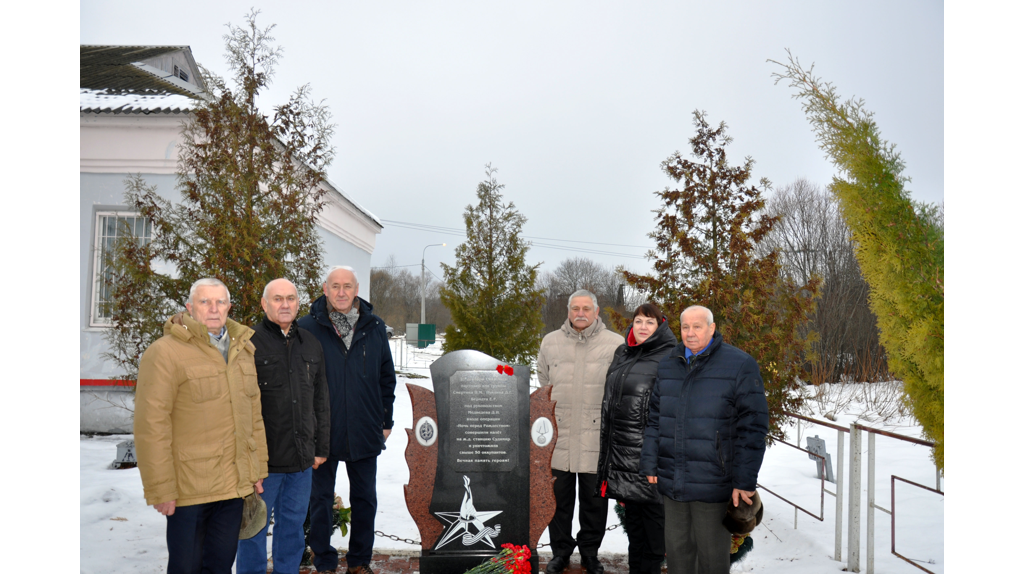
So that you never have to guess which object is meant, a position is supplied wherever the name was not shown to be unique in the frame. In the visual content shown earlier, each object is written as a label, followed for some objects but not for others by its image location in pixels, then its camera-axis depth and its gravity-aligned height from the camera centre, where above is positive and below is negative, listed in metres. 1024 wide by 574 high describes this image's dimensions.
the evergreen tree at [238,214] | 4.76 +0.59
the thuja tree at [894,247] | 3.00 +0.22
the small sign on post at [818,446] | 7.14 -1.96
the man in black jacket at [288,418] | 3.54 -0.83
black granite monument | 4.22 -1.23
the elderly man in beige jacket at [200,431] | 2.75 -0.73
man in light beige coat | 4.29 -0.96
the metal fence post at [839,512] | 4.80 -1.86
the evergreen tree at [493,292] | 7.86 -0.08
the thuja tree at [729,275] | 5.11 +0.11
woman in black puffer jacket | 3.85 -0.96
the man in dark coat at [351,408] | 3.99 -0.85
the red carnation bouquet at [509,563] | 3.81 -1.85
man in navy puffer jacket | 3.15 -0.83
